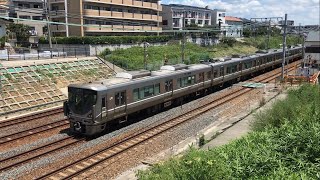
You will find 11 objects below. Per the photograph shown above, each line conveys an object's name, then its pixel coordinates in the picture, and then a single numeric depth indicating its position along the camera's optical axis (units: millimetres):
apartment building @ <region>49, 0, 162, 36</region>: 40334
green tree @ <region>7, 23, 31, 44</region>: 41505
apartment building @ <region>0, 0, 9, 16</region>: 35185
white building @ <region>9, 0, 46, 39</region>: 48801
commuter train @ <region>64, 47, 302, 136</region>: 12652
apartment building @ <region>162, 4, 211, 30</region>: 66174
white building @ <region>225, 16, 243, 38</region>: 90916
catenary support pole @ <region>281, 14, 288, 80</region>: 23195
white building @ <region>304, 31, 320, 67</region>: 28427
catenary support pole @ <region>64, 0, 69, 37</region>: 40973
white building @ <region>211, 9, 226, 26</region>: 83010
